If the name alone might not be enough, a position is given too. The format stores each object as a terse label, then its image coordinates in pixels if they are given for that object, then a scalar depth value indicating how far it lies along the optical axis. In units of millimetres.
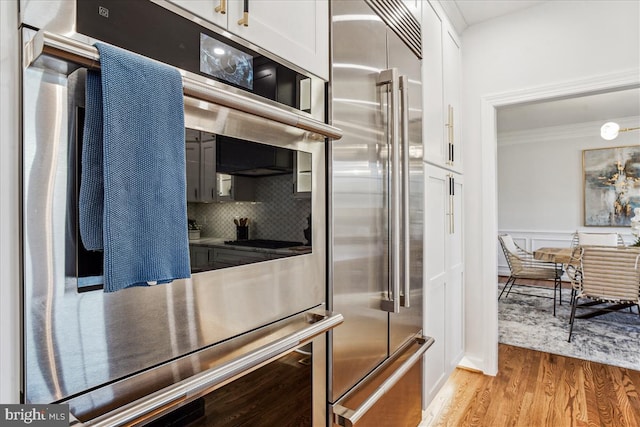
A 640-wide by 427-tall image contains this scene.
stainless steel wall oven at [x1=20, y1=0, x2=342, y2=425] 528
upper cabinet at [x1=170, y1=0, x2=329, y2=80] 779
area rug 3037
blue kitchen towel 519
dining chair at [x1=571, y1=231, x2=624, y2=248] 4539
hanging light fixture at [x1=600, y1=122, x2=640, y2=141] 3770
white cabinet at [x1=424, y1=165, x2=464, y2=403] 1962
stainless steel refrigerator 1186
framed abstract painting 5574
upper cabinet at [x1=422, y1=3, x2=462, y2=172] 1994
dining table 4008
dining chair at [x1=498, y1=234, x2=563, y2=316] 4398
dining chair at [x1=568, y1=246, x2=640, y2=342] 3195
